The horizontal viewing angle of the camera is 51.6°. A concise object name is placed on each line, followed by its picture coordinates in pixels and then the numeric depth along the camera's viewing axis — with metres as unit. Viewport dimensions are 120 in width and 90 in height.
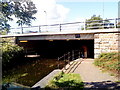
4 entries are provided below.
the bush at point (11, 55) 10.29
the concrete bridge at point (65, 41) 9.15
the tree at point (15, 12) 5.32
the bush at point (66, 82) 5.08
